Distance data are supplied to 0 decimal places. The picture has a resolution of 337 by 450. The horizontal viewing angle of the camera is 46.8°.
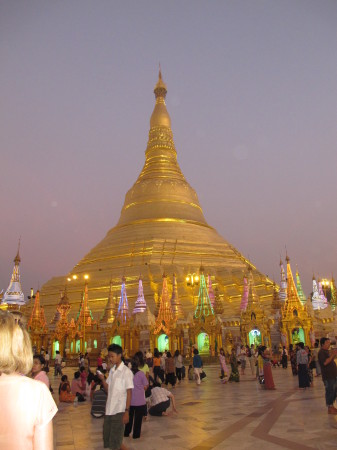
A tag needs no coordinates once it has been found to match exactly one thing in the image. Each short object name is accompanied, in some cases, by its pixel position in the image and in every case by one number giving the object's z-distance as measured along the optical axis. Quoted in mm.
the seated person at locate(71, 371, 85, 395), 10922
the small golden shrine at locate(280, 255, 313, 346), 26094
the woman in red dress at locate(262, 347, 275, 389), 11420
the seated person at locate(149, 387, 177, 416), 7805
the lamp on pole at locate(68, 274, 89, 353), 28025
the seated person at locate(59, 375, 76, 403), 10586
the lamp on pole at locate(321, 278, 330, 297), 51625
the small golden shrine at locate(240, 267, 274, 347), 26828
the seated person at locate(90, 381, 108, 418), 7922
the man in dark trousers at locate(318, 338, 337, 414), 7355
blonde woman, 1820
